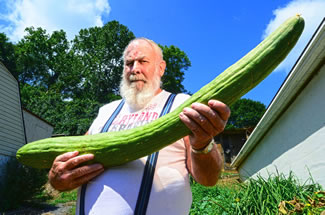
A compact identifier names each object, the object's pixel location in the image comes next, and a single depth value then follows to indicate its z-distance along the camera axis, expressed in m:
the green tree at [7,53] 33.78
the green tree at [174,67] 32.72
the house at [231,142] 25.36
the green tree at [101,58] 34.19
